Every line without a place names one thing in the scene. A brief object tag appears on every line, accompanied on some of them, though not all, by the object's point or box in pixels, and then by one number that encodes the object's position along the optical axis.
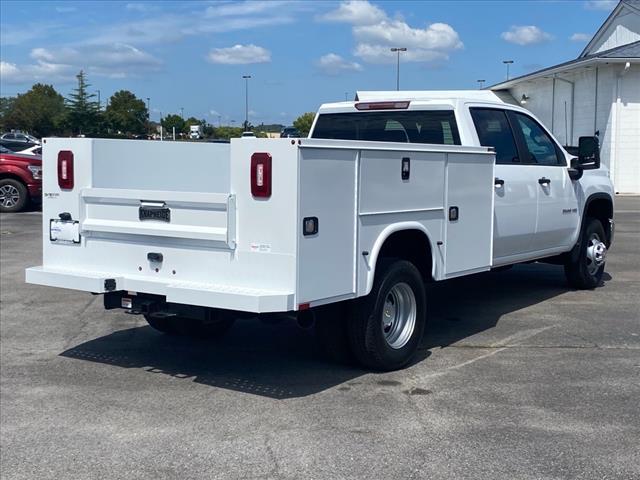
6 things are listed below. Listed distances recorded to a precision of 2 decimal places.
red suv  19.78
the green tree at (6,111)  80.56
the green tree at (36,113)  72.69
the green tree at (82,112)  47.97
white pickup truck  5.37
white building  29.64
